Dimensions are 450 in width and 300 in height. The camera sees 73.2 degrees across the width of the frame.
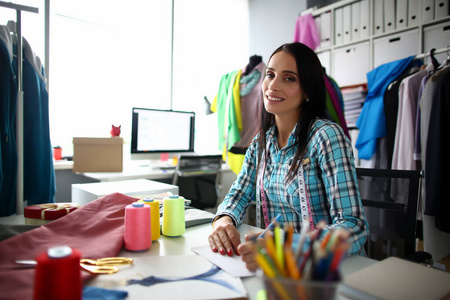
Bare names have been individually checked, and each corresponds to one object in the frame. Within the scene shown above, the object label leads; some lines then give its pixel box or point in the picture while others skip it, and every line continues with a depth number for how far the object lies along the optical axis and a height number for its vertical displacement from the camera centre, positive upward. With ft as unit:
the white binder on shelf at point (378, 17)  8.98 +4.02
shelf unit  7.99 +3.38
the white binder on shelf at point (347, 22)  9.73 +4.16
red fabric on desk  1.89 -0.79
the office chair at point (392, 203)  3.87 -0.70
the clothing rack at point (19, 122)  4.28 +0.36
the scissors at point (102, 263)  2.13 -0.86
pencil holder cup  1.16 -0.54
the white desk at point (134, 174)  7.52 -0.68
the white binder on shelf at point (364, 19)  9.32 +4.10
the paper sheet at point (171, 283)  1.89 -0.90
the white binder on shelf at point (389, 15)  8.75 +3.97
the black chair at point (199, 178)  8.66 -0.86
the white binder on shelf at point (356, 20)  9.52 +4.14
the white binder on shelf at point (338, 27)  9.98 +4.11
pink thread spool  2.63 -0.69
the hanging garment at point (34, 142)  5.36 +0.09
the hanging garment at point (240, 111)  8.74 +1.14
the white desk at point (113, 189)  4.42 -0.63
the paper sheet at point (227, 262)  2.23 -0.90
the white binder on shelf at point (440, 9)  7.70 +3.67
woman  3.30 -0.12
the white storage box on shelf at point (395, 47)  8.38 +3.01
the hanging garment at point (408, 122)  6.79 +0.68
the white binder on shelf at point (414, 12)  8.18 +3.81
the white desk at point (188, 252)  1.99 -0.91
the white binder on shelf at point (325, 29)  10.30 +4.18
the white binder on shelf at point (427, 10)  7.89 +3.72
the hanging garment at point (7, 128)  4.47 +0.29
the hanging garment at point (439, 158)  5.38 -0.11
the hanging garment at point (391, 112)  7.29 +0.97
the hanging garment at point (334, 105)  7.16 +1.09
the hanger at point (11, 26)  4.71 +1.89
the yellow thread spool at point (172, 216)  3.07 -0.69
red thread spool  1.51 -0.65
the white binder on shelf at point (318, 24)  10.62 +4.45
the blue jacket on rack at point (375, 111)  7.54 +1.03
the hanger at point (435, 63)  6.66 +1.97
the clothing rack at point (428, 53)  6.59 +2.27
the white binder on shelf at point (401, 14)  8.45 +3.87
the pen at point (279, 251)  1.23 -0.42
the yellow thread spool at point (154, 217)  2.94 -0.67
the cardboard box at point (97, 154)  8.05 -0.17
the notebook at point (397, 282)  1.88 -0.87
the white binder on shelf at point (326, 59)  10.41 +3.20
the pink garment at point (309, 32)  10.66 +4.20
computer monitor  9.19 +0.52
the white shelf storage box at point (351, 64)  9.43 +2.80
